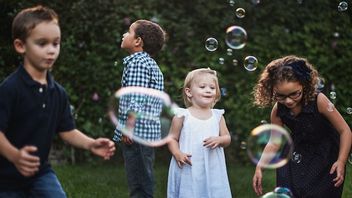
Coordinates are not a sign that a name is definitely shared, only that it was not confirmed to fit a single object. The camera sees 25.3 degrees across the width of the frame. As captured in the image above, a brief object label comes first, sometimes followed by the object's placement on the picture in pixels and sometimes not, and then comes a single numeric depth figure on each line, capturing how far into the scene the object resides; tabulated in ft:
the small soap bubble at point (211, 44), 19.75
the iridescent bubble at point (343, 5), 20.95
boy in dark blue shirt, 12.19
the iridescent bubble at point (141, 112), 16.60
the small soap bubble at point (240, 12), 20.43
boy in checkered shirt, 17.49
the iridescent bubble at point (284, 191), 15.26
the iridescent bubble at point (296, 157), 16.39
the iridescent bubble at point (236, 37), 19.69
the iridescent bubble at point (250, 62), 19.44
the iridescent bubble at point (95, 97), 29.37
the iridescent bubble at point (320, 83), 16.81
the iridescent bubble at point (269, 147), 15.89
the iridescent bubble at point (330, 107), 16.06
